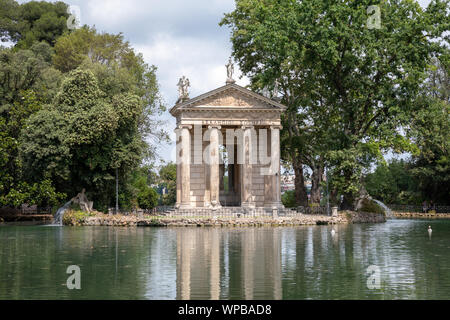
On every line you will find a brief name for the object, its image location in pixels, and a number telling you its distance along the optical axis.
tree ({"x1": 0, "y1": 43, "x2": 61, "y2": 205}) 53.60
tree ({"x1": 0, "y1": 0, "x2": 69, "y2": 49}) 84.49
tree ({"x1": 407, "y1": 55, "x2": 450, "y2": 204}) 52.28
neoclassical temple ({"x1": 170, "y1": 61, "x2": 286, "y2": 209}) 55.66
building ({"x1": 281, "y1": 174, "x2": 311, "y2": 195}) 75.62
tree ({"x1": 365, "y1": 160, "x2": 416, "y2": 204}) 79.22
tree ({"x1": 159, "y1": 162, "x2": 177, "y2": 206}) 90.81
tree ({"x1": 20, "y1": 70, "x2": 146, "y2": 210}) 48.69
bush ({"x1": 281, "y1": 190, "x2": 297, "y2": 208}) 73.16
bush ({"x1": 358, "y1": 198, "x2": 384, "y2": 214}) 54.41
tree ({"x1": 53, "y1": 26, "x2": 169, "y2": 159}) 69.00
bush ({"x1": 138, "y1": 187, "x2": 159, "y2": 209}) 77.33
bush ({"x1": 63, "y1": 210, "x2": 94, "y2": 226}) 48.03
